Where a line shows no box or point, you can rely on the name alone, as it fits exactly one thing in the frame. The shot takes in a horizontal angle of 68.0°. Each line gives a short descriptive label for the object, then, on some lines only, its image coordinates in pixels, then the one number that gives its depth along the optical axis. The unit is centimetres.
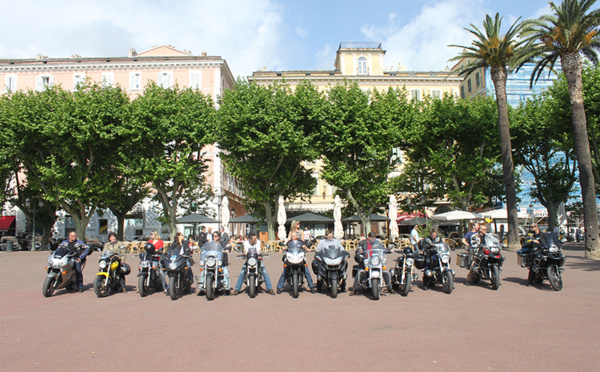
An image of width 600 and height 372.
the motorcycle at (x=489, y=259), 1092
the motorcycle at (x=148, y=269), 1070
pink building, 4369
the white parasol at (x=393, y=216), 2882
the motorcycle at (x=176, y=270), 1016
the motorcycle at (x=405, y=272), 1030
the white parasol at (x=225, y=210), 2969
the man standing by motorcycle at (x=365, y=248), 1002
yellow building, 4784
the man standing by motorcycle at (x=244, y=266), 1057
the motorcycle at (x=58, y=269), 1055
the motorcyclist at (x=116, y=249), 1118
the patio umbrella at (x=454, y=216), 2792
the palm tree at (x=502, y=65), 2388
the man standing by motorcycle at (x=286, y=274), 1056
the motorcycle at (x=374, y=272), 974
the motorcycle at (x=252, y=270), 1029
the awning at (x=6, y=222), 4378
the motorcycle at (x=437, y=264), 1051
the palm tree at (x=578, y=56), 1986
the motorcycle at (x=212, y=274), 1000
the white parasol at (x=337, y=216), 2986
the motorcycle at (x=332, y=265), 1003
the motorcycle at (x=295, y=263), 1031
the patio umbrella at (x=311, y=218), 3272
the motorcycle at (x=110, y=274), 1061
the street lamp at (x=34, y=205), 3338
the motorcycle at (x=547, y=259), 1064
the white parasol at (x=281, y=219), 2845
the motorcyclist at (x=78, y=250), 1098
